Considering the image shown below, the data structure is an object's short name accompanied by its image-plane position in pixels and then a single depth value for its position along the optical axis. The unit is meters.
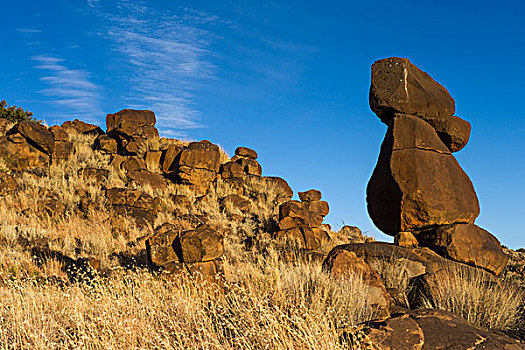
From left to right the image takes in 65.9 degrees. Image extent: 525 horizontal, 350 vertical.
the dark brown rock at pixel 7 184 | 15.45
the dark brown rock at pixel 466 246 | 9.45
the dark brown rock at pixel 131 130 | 22.23
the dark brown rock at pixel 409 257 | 8.70
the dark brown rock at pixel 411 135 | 9.91
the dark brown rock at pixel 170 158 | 20.90
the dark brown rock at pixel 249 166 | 22.81
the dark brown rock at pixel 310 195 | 19.88
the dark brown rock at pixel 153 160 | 21.01
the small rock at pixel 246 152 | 24.19
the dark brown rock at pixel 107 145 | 22.34
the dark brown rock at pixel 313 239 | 13.82
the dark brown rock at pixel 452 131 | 10.61
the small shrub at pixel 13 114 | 26.93
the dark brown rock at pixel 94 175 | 18.15
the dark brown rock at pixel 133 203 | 15.07
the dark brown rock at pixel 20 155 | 18.19
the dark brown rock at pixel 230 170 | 21.22
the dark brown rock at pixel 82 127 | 26.02
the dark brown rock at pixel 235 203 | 18.27
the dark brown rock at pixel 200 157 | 19.97
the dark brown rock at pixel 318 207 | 19.42
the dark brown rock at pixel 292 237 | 13.80
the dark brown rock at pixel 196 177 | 19.77
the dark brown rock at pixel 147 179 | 18.97
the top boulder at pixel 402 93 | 10.30
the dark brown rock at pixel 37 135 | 18.98
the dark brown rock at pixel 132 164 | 20.09
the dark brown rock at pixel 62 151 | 20.08
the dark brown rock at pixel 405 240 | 9.87
